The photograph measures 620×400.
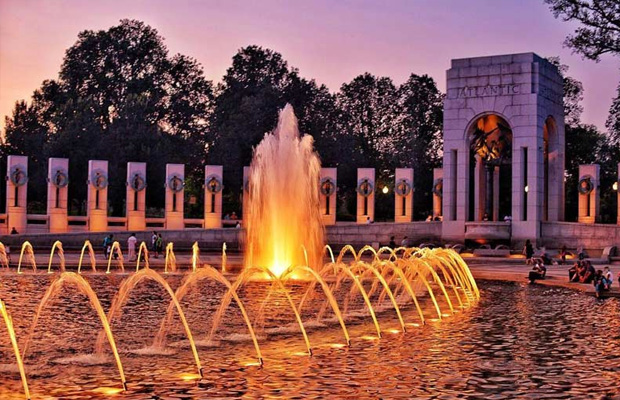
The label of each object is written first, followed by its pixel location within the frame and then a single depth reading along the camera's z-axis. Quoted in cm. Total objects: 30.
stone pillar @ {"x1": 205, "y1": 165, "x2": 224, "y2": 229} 4825
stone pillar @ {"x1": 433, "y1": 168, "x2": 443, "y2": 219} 5044
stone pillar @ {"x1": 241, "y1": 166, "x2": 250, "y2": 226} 5029
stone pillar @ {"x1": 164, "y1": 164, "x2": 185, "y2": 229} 4781
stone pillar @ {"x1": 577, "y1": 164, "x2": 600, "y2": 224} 4362
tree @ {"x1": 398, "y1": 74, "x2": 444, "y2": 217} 7513
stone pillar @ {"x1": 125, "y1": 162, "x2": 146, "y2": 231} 4731
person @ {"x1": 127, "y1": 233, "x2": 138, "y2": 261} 3488
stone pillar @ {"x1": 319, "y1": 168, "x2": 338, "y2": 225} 4762
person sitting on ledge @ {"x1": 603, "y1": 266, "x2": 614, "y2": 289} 2260
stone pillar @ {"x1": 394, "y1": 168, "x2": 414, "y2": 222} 4706
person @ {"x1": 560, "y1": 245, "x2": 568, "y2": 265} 3553
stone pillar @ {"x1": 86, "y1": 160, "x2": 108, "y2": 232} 4688
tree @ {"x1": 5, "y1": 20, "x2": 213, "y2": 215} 6531
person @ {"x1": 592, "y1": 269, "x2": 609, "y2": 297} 2217
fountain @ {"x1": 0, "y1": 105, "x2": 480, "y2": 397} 1457
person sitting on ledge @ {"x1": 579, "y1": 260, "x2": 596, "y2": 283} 2541
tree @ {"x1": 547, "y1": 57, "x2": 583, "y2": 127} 6831
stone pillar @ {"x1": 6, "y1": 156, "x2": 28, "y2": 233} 4638
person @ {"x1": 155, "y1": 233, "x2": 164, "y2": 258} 3725
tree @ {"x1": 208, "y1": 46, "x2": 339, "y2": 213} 6588
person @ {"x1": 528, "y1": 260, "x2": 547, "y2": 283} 2654
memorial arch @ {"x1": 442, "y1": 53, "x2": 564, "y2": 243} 4241
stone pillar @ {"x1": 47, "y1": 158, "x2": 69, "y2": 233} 4625
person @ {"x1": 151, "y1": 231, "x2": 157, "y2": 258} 3744
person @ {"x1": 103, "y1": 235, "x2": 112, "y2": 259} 3503
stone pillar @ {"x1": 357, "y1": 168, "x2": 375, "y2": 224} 4778
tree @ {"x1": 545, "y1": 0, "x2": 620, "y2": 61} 4621
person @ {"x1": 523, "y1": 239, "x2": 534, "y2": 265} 3641
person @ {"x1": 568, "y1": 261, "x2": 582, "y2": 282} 2578
